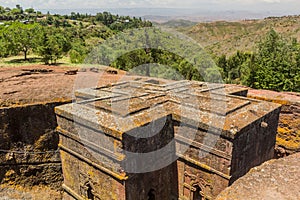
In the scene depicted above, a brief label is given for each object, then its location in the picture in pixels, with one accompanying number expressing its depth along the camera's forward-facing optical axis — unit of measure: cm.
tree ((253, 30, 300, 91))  2119
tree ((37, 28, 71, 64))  2843
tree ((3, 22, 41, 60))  3138
